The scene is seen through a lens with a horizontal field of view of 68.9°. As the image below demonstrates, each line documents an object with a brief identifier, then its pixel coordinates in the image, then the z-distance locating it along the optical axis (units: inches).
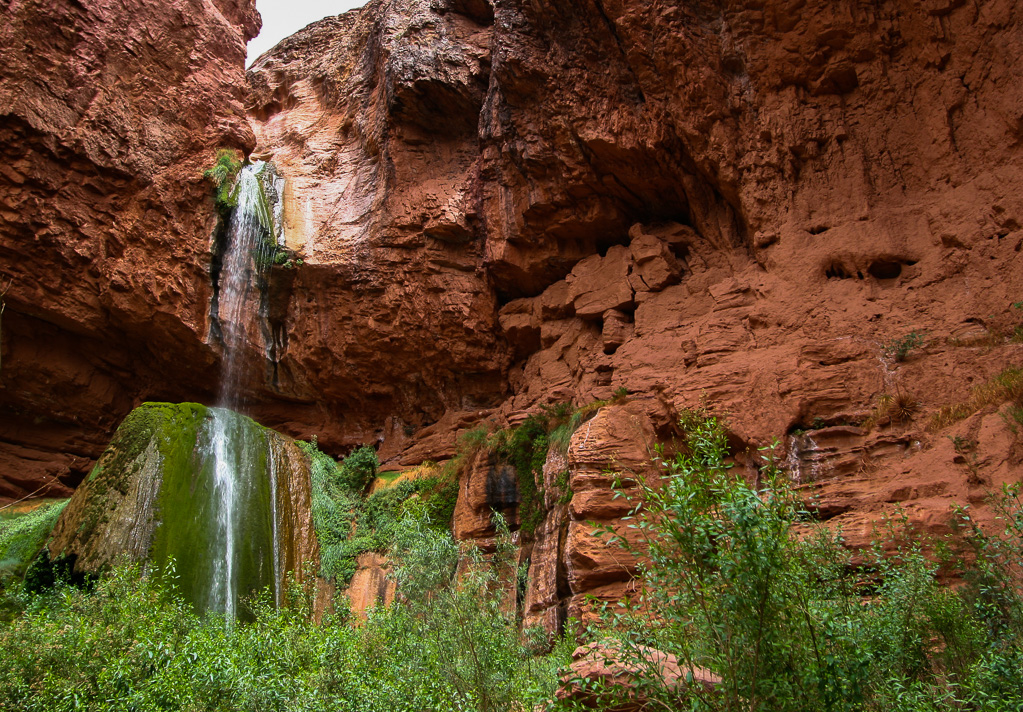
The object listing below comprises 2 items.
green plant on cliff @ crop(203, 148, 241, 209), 789.9
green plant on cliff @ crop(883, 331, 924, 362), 464.4
